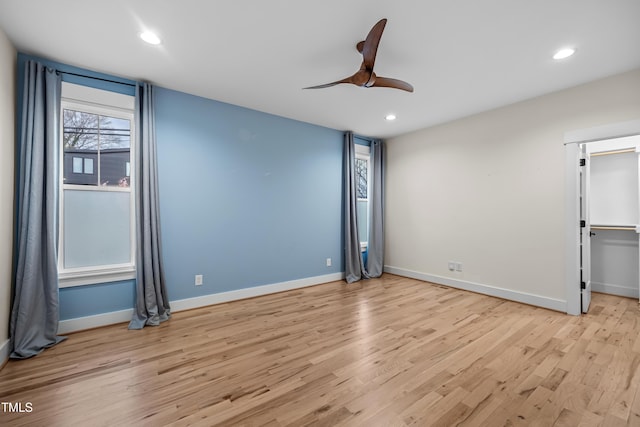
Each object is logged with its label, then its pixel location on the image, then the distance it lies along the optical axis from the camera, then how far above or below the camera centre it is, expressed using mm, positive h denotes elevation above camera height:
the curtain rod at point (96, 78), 2694 +1390
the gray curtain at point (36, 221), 2352 -60
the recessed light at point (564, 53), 2453 +1435
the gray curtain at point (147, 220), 2938 -69
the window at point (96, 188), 2752 +273
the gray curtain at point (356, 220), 4836 -127
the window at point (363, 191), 5293 +421
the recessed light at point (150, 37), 2244 +1459
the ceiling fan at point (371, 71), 1933 +1204
